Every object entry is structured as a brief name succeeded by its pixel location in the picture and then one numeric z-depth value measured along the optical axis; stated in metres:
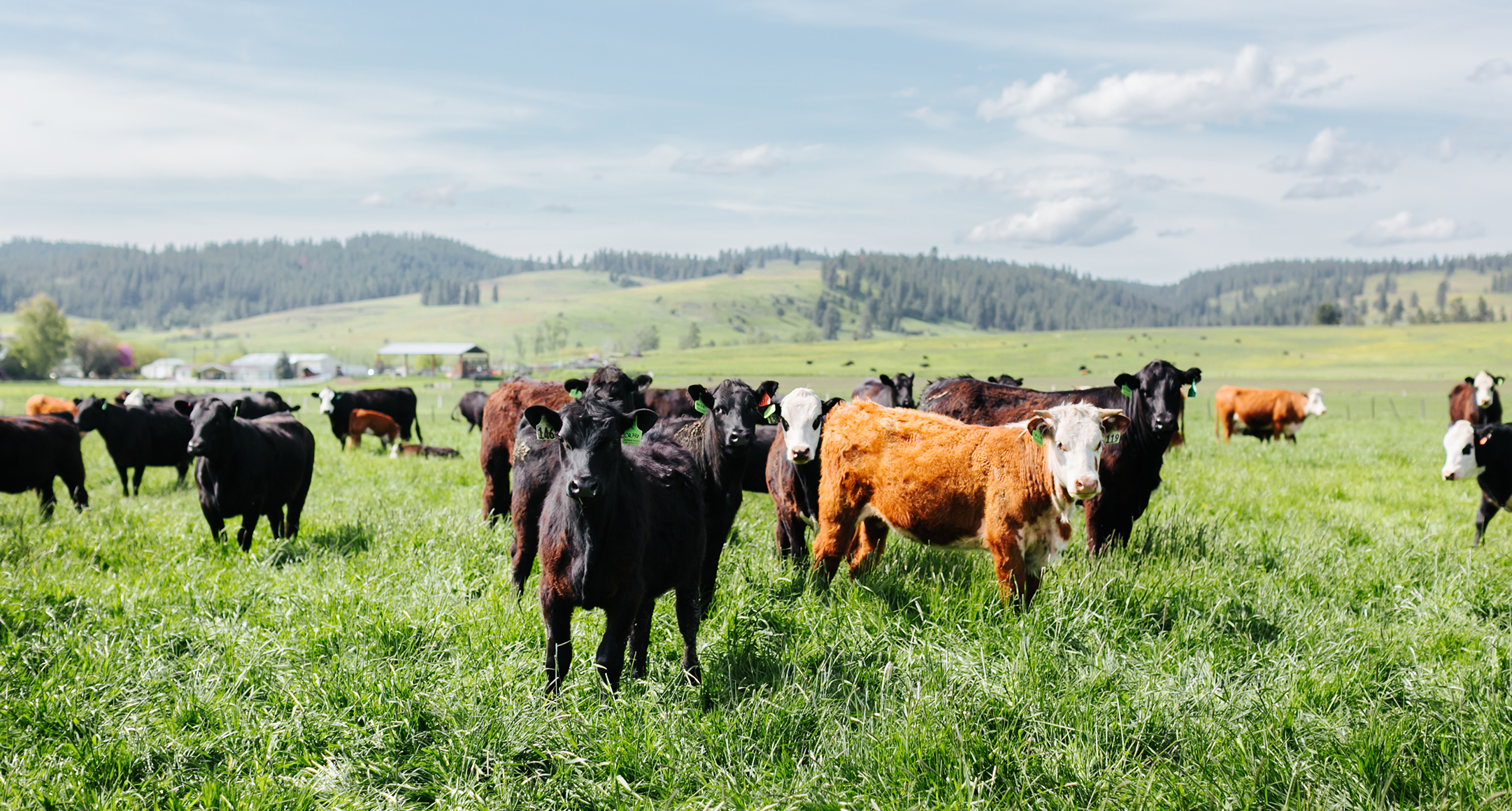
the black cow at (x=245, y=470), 8.77
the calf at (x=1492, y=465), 9.30
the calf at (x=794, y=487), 7.48
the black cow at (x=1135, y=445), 8.08
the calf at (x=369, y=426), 20.88
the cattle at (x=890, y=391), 13.41
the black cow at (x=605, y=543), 4.63
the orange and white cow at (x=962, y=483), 5.86
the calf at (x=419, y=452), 18.67
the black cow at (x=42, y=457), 10.75
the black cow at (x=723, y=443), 6.80
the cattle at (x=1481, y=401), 19.91
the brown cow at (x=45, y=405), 20.47
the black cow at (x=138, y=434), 13.91
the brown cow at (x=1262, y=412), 23.23
